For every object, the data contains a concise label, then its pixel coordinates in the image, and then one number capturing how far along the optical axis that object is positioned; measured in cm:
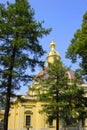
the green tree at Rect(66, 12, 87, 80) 2523
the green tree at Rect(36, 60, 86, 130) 3422
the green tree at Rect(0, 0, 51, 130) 2089
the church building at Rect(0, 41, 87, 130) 5006
